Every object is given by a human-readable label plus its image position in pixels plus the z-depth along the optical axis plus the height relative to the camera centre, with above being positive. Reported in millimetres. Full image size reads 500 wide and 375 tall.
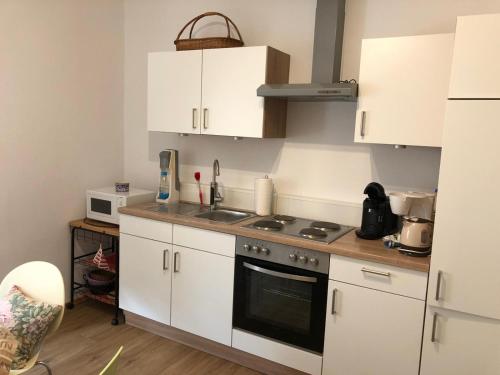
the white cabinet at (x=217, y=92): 2742 +304
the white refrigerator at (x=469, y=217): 1875 -290
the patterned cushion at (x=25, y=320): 1917 -834
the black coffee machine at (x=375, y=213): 2461 -373
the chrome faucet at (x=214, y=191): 3143 -378
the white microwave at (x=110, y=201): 3205 -500
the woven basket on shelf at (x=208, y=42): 2861 +637
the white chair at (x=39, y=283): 2008 -717
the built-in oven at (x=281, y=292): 2385 -854
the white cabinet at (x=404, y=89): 2215 +306
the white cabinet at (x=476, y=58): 1847 +397
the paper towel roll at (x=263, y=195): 2963 -372
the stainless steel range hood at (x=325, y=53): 2539 +540
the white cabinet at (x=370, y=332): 2152 -941
